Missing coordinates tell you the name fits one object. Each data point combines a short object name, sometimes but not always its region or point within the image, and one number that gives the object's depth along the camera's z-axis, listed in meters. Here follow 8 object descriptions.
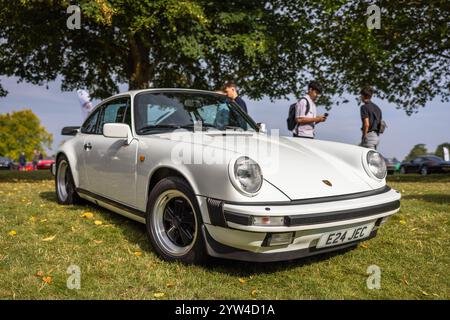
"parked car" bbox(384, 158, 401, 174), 27.29
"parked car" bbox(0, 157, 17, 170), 33.75
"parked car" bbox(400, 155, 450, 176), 25.12
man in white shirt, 5.88
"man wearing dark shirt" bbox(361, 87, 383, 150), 6.83
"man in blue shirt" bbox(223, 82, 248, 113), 6.25
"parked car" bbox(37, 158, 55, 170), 41.38
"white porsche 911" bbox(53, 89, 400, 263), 2.62
